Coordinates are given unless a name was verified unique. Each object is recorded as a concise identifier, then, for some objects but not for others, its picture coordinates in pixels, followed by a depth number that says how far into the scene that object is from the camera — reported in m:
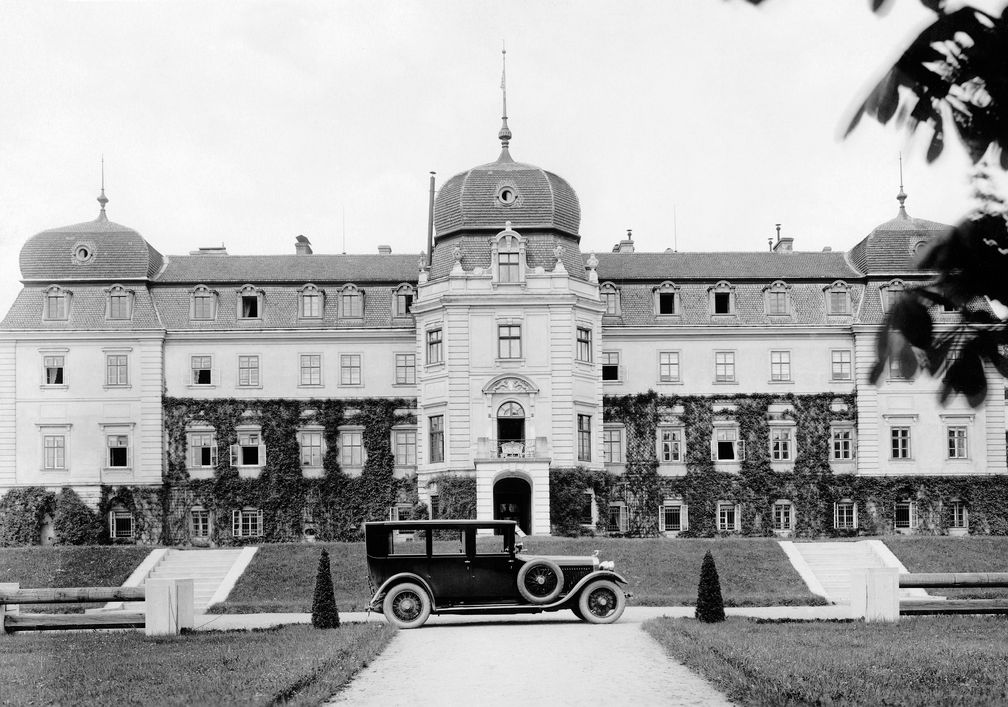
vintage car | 22.98
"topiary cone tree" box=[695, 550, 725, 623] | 21.77
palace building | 47.28
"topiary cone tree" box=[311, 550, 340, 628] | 21.34
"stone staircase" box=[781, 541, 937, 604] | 34.97
